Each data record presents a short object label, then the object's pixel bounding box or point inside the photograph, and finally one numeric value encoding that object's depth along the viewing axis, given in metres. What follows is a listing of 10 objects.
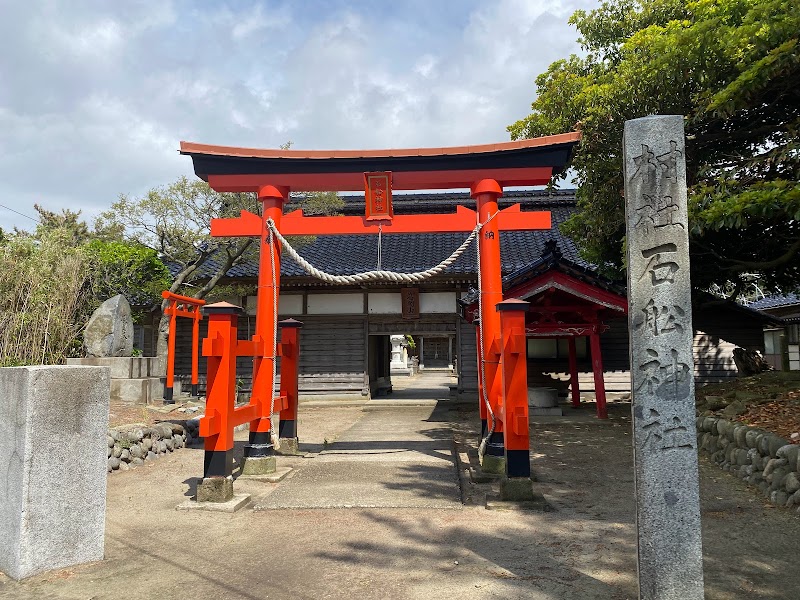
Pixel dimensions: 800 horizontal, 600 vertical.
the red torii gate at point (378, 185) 6.42
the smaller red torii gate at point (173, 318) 10.34
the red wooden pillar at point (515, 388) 5.05
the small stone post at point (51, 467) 3.33
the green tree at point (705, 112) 5.82
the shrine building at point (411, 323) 14.23
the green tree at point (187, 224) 11.66
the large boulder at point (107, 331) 9.71
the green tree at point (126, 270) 11.26
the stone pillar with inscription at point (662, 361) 2.66
